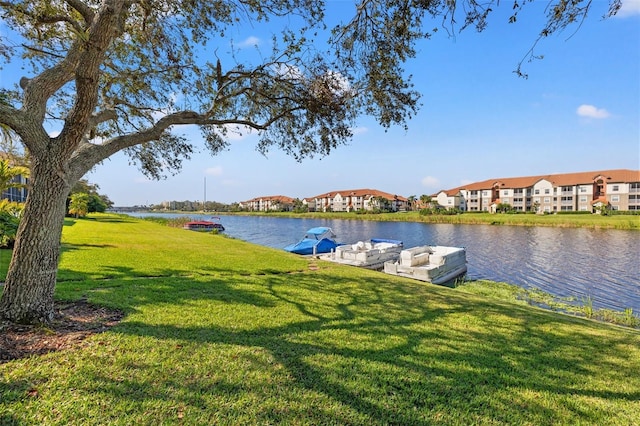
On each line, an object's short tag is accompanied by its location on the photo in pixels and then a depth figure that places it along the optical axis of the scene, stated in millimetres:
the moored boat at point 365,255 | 18234
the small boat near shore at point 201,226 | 44647
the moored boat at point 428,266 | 15562
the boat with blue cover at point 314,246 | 23625
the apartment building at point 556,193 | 69375
